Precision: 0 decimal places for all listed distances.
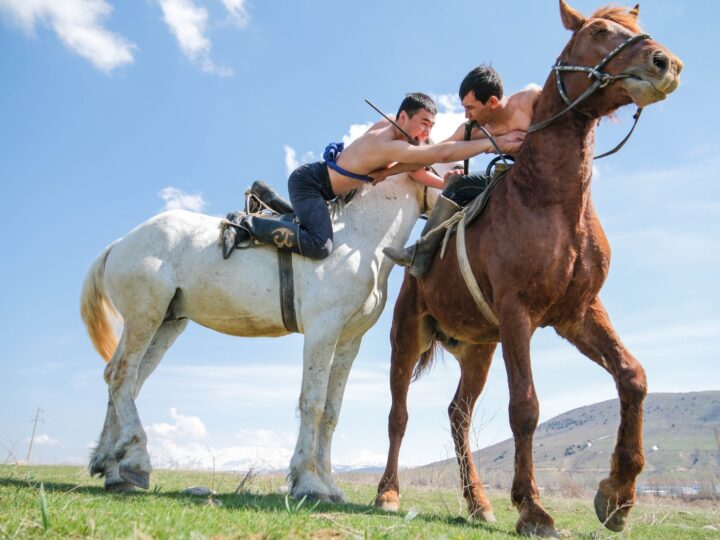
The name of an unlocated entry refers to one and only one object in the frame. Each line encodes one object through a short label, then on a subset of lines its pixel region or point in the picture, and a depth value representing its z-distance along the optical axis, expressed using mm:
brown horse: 4191
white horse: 5453
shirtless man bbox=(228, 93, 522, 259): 5582
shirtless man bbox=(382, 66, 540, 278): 5539
